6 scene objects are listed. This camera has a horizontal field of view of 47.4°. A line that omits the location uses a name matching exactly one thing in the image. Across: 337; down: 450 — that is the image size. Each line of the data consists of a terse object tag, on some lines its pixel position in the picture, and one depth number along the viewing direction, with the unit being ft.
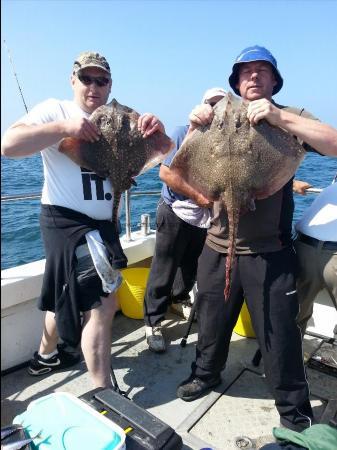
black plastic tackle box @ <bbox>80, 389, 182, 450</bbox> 7.64
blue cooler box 7.23
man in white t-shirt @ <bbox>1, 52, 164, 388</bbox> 9.93
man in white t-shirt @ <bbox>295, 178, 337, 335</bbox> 10.03
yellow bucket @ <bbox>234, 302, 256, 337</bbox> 14.85
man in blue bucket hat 9.70
